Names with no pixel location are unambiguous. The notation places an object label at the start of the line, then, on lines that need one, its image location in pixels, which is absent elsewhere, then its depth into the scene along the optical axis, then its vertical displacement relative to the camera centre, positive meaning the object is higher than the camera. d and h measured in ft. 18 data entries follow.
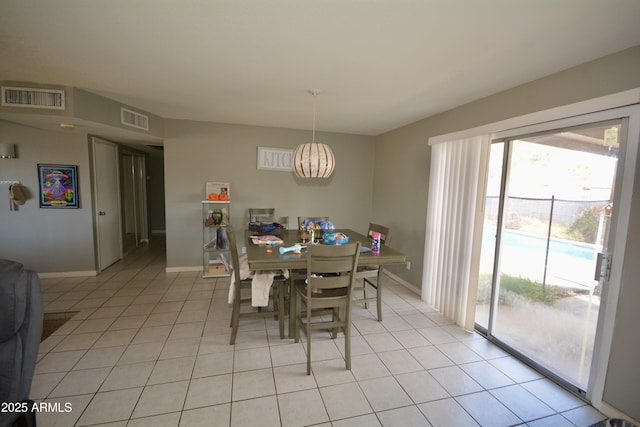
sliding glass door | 6.75 -1.28
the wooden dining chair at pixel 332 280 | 7.00 -2.28
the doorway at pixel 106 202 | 14.05 -0.97
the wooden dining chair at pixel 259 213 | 14.53 -1.26
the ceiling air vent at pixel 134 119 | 11.33 +2.78
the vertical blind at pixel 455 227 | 9.46 -1.16
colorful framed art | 12.71 -0.15
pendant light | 9.50 +1.05
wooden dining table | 7.61 -1.91
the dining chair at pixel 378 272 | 9.70 -2.80
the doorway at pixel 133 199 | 17.43 -1.01
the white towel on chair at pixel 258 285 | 8.43 -2.91
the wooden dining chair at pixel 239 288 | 8.35 -3.11
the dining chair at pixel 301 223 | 11.66 -1.45
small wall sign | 15.30 +1.70
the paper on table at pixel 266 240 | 9.66 -1.81
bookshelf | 14.11 -2.53
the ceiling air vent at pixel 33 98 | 8.93 +2.69
